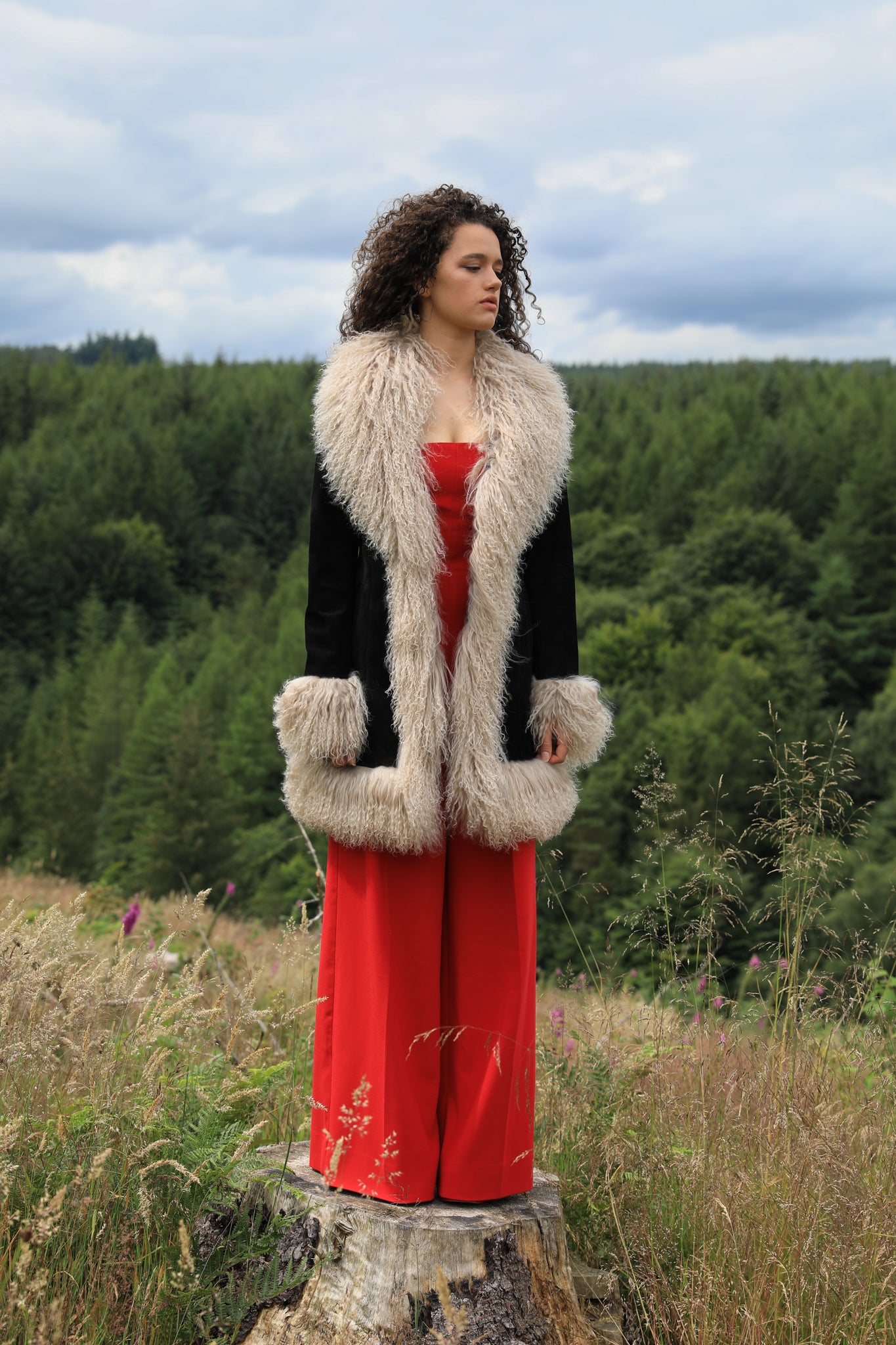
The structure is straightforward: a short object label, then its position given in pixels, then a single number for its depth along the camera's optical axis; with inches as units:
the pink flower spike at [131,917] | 222.8
